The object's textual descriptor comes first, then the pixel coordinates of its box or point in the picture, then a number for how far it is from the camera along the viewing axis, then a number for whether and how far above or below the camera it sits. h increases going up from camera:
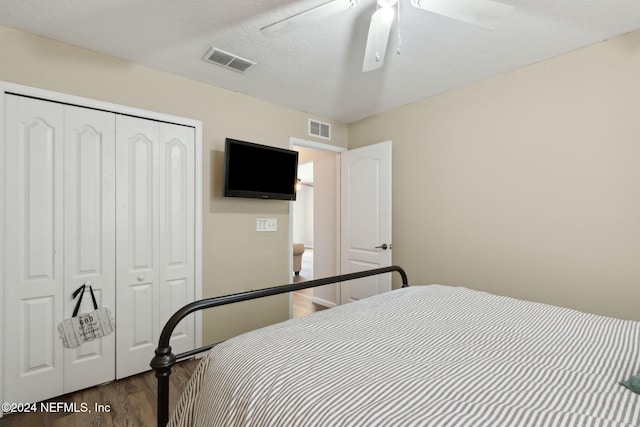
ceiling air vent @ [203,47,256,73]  2.13 +1.21
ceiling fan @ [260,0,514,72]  1.29 +0.97
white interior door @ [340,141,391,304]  3.07 +0.01
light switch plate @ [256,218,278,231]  2.96 -0.07
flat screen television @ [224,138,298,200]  2.60 +0.45
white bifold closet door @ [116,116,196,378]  2.19 -0.14
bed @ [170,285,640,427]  0.69 -0.47
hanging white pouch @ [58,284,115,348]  1.98 -0.76
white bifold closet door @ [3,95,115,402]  1.82 -0.13
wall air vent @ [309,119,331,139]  3.37 +1.05
